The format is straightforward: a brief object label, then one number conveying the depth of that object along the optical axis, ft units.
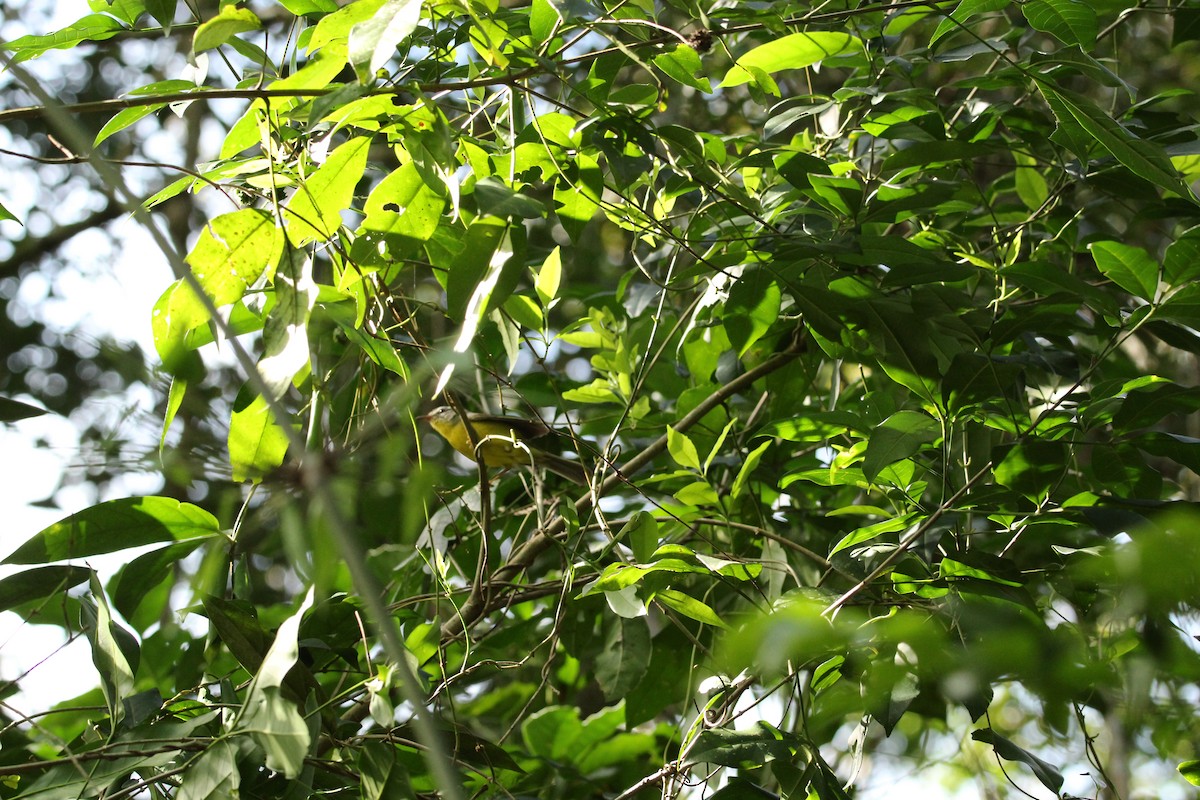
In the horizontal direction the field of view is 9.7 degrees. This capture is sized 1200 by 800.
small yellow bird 17.91
